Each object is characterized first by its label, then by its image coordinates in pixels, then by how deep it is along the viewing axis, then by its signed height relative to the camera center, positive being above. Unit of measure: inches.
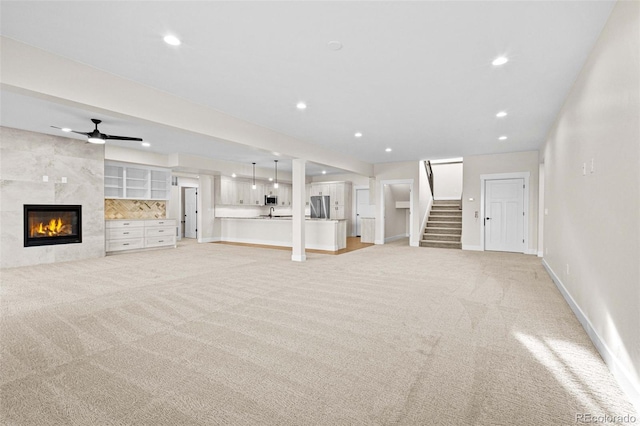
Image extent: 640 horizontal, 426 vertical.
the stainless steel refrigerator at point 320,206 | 481.9 +9.3
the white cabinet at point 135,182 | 316.8 +34.2
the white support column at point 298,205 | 263.3 +5.9
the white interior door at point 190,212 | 457.4 -1.6
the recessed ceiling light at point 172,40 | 105.7 +63.5
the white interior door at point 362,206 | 477.7 +9.5
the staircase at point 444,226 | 361.7 -19.1
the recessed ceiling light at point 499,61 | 120.3 +64.3
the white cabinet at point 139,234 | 295.7 -25.7
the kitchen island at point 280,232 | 329.1 -26.5
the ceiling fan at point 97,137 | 198.2 +51.1
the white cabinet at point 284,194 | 501.7 +30.4
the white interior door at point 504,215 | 308.5 -2.9
